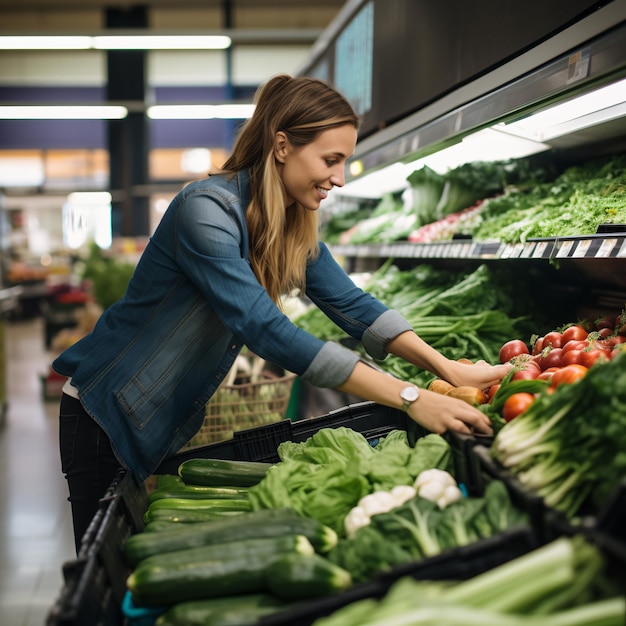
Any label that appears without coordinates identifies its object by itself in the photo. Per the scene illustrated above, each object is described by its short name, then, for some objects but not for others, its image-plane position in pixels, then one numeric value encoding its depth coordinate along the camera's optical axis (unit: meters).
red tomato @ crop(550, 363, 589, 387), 1.84
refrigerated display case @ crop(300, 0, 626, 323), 2.13
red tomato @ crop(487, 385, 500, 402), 2.14
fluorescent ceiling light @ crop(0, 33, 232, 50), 7.55
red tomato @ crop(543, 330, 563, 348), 2.61
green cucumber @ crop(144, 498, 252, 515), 1.93
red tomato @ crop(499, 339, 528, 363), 2.79
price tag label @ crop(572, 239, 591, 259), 2.30
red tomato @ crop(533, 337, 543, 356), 2.69
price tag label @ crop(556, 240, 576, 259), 2.41
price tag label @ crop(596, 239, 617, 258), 2.19
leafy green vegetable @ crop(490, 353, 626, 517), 1.39
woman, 2.02
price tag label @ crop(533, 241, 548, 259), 2.60
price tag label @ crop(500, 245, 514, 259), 2.86
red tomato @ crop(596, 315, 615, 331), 2.72
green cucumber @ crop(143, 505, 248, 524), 1.86
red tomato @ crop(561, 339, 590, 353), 2.39
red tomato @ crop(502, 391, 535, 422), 1.79
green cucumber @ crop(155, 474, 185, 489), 2.16
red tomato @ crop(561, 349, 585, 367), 2.25
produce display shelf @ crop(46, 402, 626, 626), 1.25
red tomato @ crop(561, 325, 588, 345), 2.57
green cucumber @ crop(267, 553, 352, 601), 1.39
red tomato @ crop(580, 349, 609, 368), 2.16
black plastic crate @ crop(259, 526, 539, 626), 1.26
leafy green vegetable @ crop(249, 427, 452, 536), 1.76
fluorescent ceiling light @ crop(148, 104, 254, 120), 10.26
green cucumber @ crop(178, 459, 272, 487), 2.15
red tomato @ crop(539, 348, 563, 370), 2.37
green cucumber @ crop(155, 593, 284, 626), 1.40
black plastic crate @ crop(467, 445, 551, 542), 1.40
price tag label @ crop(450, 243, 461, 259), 3.37
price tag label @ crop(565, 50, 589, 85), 1.98
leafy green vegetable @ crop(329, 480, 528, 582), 1.41
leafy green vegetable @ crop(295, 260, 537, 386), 3.18
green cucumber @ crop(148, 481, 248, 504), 2.03
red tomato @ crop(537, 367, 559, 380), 2.10
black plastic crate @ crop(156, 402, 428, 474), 2.35
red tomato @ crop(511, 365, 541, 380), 2.15
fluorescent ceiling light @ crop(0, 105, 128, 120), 10.27
